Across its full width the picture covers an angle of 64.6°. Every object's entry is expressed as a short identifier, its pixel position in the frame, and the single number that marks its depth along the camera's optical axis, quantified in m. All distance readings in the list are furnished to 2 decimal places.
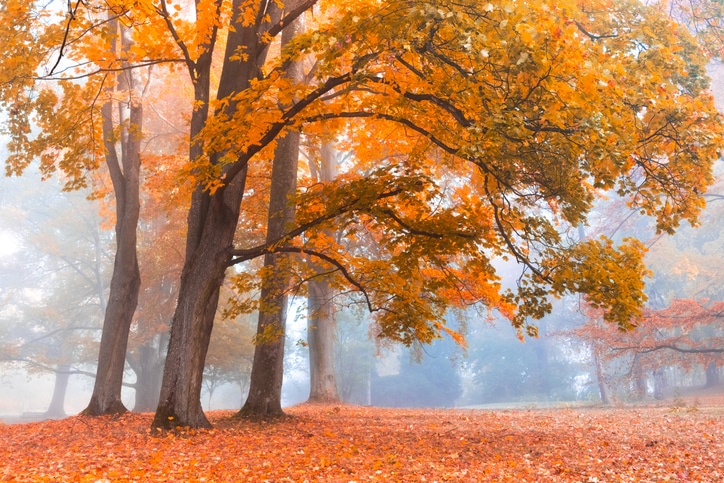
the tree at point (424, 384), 35.62
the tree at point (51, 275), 27.69
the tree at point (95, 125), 8.45
